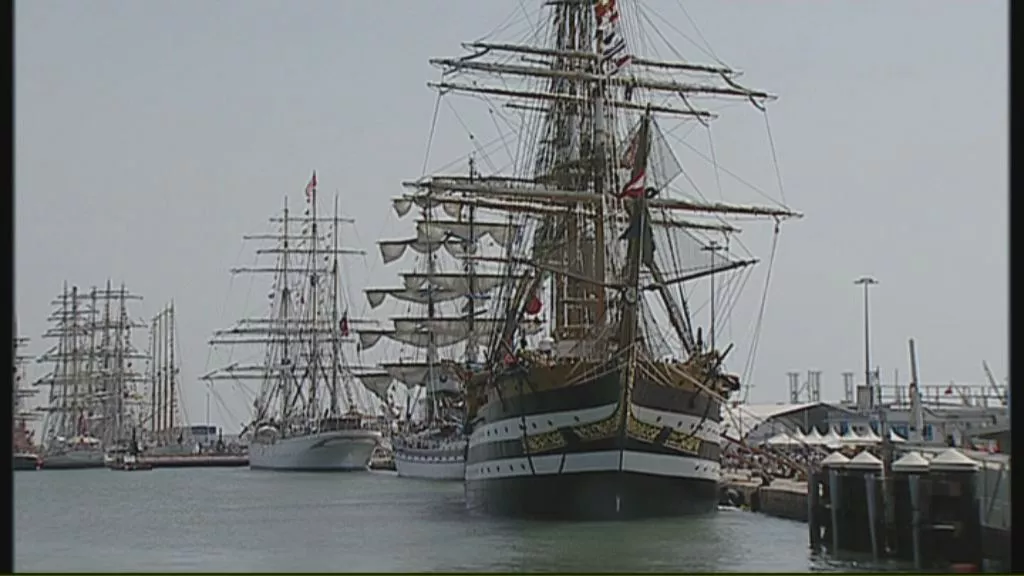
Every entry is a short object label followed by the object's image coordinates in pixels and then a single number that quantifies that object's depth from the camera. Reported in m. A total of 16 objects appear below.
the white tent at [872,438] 58.23
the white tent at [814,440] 62.88
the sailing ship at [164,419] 171.62
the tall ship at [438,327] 109.69
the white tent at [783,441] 67.26
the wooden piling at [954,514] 32.97
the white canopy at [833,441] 59.82
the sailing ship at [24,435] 141.66
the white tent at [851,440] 59.39
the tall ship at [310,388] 132.50
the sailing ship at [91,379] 165.12
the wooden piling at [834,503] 37.81
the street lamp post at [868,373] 55.72
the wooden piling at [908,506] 34.00
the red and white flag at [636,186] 52.69
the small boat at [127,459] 149.75
